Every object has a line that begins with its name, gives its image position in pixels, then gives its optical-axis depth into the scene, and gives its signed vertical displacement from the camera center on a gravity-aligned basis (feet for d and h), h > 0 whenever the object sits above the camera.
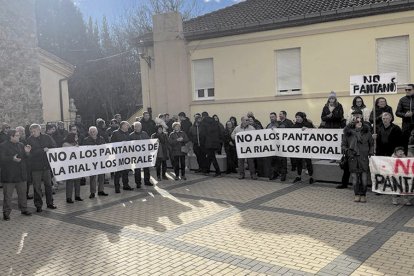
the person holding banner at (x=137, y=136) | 42.50 -1.71
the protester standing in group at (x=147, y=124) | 51.75 -0.73
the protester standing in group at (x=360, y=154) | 33.01 -3.37
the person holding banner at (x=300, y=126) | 41.55 -1.43
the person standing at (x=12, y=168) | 32.32 -3.20
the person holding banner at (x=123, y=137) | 41.64 -1.68
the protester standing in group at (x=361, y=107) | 39.09 +0.13
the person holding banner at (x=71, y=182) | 37.52 -5.16
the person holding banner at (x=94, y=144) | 39.26 -2.05
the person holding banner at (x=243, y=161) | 44.75 -4.80
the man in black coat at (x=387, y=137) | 33.63 -2.27
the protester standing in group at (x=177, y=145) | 45.14 -2.90
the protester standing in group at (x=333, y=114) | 41.55 -0.39
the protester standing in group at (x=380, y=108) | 37.52 -0.05
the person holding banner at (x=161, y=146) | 45.27 -2.92
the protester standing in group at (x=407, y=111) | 36.11 -0.37
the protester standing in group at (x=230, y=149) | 47.96 -3.79
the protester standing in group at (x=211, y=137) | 46.42 -2.30
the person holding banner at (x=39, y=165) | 34.40 -3.30
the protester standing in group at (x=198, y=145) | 48.44 -3.21
